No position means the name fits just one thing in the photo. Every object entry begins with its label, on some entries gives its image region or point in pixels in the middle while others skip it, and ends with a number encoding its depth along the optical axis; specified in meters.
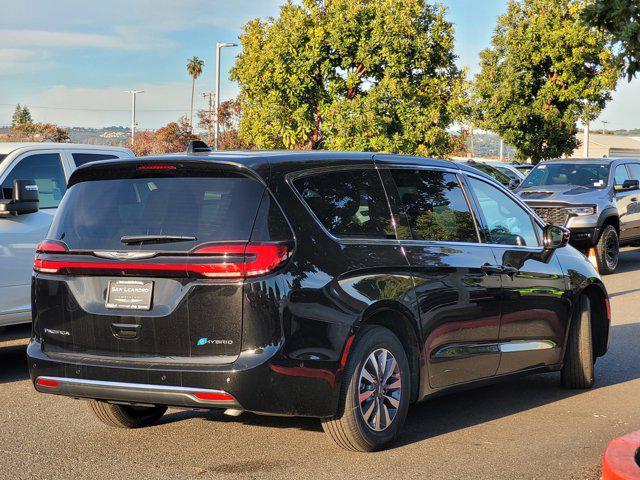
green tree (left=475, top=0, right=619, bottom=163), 34.09
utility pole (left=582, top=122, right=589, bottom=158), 46.12
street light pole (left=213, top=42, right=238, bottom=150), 52.35
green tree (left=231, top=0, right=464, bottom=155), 30.75
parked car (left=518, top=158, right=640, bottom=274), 18.06
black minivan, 5.42
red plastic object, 4.95
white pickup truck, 8.88
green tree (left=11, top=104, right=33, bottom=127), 101.11
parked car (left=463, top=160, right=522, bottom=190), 27.16
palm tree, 108.69
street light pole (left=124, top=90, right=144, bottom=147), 86.69
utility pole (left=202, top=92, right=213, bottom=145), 63.72
